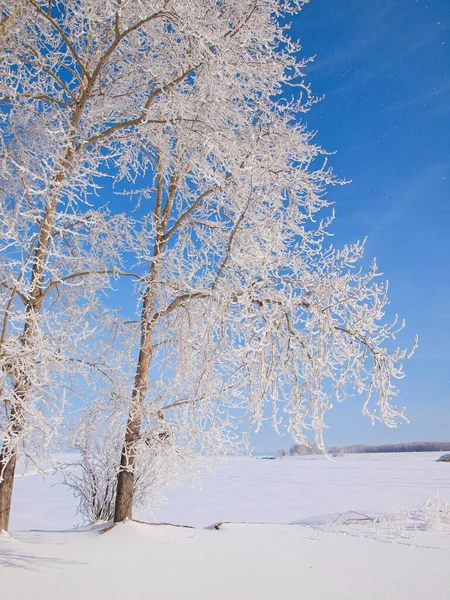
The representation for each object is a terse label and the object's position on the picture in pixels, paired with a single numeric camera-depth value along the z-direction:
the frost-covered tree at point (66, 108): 4.76
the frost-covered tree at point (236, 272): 4.37
